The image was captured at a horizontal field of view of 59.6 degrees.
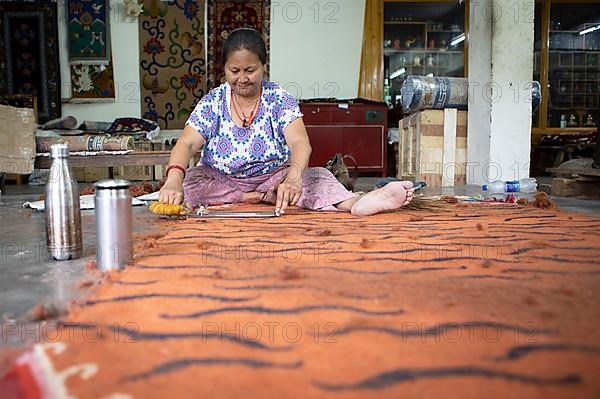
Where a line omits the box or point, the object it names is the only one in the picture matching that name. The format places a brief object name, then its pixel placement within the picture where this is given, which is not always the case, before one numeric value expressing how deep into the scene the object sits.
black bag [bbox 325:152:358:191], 3.08
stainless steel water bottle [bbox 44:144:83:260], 1.40
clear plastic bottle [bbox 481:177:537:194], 3.61
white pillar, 3.97
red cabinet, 6.11
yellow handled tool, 1.88
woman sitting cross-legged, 2.12
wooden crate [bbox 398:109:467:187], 4.34
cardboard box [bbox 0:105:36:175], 3.64
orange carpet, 0.66
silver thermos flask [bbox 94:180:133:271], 1.25
